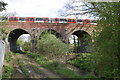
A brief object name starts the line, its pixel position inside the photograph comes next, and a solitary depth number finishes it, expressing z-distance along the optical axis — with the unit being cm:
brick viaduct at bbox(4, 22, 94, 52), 2462
